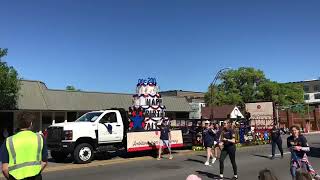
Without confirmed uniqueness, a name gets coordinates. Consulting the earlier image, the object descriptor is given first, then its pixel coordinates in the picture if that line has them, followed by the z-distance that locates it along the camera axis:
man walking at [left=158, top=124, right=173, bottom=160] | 13.04
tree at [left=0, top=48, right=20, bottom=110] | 20.37
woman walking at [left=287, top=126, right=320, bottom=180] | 6.25
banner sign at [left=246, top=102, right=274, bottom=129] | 21.80
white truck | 12.20
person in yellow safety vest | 3.59
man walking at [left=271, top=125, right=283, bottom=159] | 13.02
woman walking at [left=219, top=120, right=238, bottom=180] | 8.48
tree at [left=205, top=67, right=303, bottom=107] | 52.39
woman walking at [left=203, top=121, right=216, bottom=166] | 11.73
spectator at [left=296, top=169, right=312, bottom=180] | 3.03
